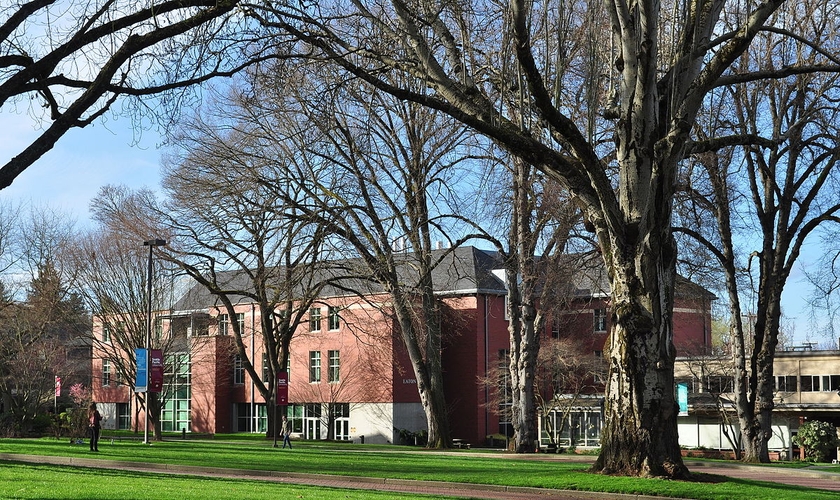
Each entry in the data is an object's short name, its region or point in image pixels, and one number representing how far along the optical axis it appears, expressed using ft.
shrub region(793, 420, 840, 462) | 144.66
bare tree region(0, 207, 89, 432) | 169.58
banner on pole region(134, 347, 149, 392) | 132.26
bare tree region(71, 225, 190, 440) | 164.04
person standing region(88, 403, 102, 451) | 105.60
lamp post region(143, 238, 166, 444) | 135.65
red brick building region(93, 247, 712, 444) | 210.38
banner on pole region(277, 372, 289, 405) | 137.34
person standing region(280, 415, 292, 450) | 139.64
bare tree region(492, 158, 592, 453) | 104.53
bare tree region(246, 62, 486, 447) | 117.29
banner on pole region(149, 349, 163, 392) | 133.49
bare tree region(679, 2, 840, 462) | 98.63
